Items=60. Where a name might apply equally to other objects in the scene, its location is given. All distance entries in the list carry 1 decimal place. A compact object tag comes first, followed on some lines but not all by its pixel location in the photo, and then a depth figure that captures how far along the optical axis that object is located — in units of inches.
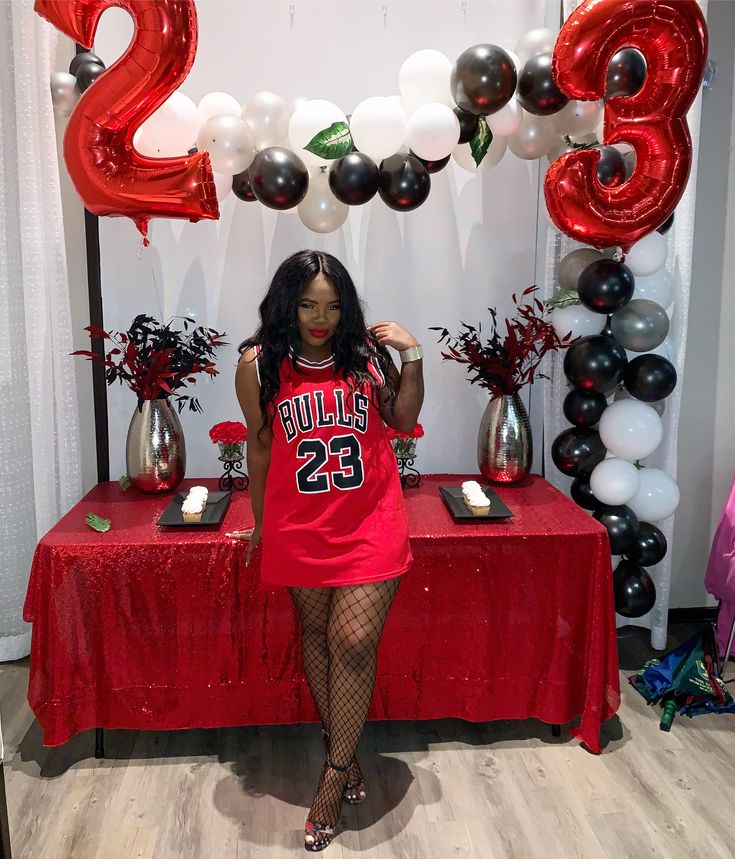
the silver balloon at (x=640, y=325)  95.9
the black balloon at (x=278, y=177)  86.5
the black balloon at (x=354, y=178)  87.3
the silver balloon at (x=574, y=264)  98.2
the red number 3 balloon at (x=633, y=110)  78.2
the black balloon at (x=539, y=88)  85.4
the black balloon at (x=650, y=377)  96.8
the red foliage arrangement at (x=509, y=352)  100.2
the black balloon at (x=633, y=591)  101.9
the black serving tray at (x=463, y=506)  90.8
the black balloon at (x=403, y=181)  88.4
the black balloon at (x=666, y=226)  97.2
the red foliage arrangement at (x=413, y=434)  101.3
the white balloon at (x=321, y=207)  93.4
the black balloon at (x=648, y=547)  101.4
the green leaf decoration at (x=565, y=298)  99.2
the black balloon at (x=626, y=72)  82.1
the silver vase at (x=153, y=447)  99.0
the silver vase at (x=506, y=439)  102.7
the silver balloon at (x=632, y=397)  102.1
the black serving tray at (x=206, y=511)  88.6
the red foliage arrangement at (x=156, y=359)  96.8
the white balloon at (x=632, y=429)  96.7
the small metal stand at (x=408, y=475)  104.2
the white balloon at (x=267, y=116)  90.0
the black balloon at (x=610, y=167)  87.4
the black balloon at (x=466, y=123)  89.7
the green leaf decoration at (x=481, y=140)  91.7
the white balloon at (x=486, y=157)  95.7
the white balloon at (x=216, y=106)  92.4
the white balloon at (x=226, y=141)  87.4
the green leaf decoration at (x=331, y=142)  88.1
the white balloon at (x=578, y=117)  89.9
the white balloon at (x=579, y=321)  98.2
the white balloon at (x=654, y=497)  101.0
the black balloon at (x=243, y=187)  93.5
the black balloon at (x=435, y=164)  92.4
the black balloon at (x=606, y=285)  92.7
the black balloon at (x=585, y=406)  99.9
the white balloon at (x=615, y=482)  97.3
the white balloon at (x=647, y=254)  95.7
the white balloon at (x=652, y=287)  99.0
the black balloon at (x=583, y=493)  102.9
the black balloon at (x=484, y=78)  83.2
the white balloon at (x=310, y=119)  87.6
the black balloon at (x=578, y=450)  101.7
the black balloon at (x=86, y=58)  92.1
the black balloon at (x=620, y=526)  98.7
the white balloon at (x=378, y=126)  86.4
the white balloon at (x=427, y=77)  88.4
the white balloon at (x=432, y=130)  86.0
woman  72.3
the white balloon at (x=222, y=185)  91.5
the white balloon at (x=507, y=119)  89.9
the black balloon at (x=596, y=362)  96.3
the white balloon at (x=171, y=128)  87.7
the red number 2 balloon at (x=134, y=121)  72.6
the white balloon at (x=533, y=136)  93.4
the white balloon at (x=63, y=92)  92.5
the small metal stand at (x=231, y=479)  104.3
